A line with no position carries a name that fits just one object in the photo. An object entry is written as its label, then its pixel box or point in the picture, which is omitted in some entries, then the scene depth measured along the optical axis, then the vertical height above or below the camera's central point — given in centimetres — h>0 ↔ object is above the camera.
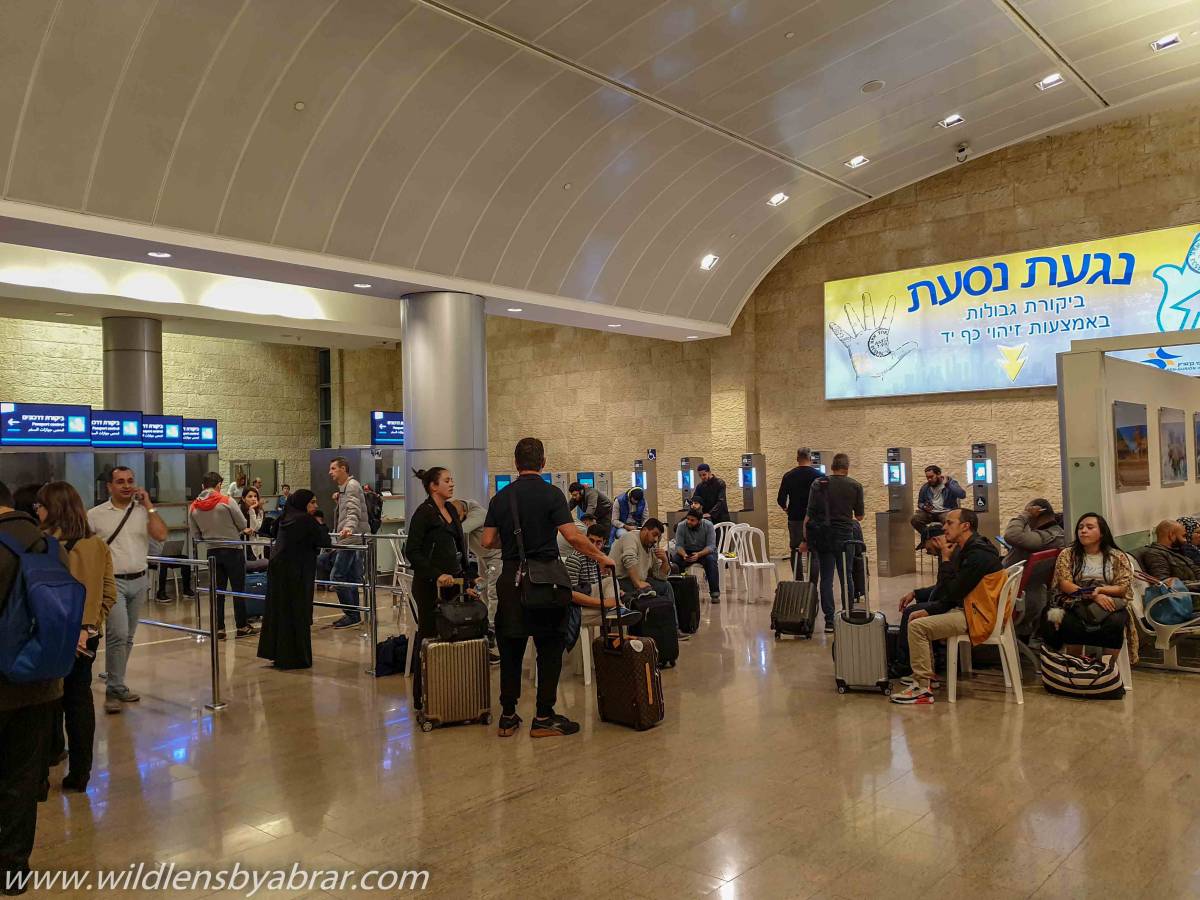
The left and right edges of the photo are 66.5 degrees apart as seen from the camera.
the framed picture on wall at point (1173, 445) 787 +5
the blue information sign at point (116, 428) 1130 +63
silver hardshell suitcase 566 -120
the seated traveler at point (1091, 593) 549 -86
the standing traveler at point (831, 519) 767 -51
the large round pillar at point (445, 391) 899 +78
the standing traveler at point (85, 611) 414 -61
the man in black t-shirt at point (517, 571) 486 -57
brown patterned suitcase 498 -120
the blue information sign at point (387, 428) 1459 +69
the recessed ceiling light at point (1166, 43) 910 +410
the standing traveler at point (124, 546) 554 -42
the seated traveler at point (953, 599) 548 -87
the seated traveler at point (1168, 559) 631 -76
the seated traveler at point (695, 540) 895 -77
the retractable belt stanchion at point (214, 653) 552 -110
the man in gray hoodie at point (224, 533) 825 -52
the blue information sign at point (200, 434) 1306 +61
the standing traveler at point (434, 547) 564 -48
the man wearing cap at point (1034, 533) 661 -58
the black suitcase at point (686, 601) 775 -117
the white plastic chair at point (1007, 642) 540 -112
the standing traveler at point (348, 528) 812 -53
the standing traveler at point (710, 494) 1106 -38
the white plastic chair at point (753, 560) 998 -125
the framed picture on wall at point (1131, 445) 673 +5
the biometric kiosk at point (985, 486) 1194 -40
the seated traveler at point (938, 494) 1127 -47
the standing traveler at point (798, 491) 932 -32
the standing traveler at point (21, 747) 308 -91
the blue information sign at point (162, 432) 1214 +60
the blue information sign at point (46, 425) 1026 +63
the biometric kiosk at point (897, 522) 1219 -87
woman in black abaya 674 -81
